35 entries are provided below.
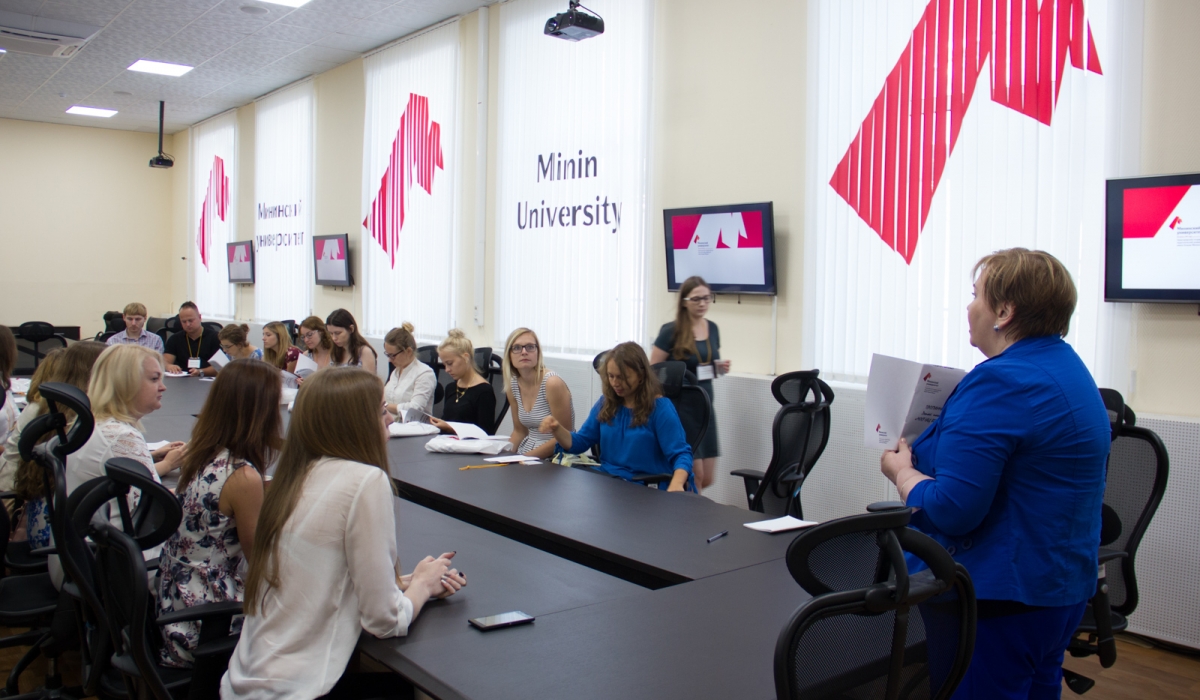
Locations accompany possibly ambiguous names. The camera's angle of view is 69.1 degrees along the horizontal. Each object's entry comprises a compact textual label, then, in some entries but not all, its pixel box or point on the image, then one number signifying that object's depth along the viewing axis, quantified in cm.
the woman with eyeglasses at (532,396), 422
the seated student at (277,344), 643
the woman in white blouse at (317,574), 177
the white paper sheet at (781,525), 270
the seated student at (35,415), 293
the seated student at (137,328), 739
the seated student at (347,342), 588
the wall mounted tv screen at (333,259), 903
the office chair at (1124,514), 262
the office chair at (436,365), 564
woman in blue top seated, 372
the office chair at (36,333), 806
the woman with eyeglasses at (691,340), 466
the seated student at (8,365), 409
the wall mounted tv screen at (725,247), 505
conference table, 164
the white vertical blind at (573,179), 595
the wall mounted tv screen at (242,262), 1118
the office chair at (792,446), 373
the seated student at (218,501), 212
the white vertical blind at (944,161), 385
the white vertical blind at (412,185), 775
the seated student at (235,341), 653
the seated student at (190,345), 779
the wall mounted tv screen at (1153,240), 347
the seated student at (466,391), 500
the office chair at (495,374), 537
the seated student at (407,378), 533
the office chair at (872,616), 118
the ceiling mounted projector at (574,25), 505
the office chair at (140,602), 180
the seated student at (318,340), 609
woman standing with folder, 162
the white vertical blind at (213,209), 1184
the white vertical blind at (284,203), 1000
